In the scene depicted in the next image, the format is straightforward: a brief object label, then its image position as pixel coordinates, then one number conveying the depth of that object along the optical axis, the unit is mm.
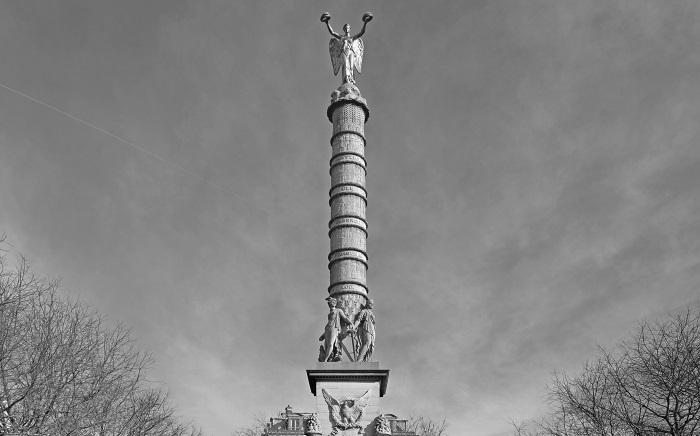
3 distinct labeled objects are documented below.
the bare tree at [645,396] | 17094
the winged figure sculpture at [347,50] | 24155
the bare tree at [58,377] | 14641
